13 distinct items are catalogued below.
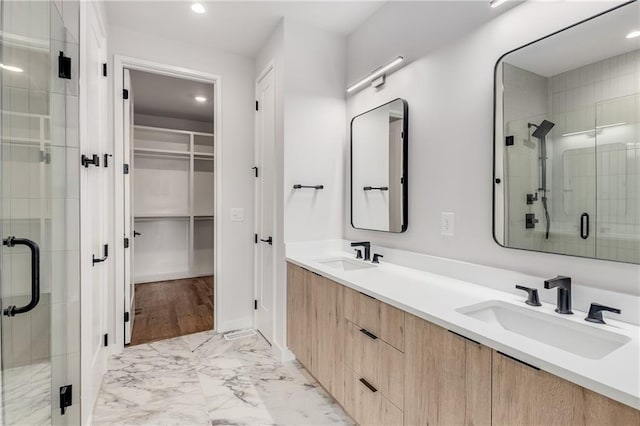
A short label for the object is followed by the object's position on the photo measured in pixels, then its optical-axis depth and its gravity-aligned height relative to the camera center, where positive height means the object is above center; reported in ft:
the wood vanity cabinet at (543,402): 2.43 -1.63
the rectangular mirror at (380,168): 6.95 +1.11
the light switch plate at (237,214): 10.12 -0.03
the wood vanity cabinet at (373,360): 4.48 -2.34
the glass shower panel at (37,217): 4.02 -0.05
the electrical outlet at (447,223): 5.81 -0.20
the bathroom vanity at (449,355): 2.67 -1.58
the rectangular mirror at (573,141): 3.64 +0.95
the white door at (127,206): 8.80 +0.22
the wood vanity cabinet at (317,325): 6.00 -2.44
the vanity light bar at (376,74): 6.94 +3.37
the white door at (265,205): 8.93 +0.26
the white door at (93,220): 5.57 -0.12
